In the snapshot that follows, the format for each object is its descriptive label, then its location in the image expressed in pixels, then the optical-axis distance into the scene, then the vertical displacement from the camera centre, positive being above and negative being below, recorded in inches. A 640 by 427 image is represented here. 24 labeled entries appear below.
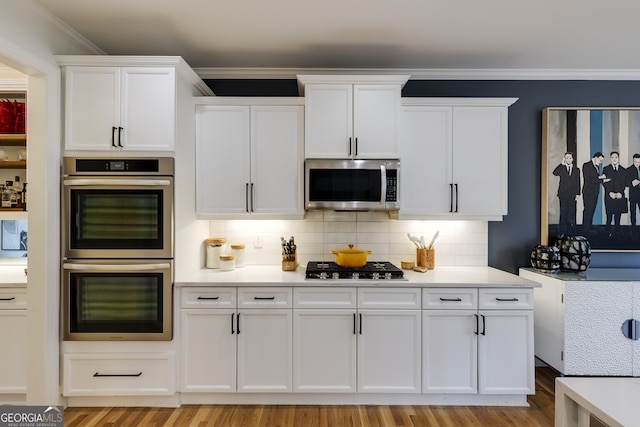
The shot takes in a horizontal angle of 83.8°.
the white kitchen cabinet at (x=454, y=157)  114.0 +18.2
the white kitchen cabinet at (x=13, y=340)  96.1 -34.6
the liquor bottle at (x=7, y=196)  114.4 +5.1
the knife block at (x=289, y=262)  116.7 -16.1
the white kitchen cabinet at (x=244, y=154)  113.2 +18.7
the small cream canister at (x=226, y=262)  115.8 -16.1
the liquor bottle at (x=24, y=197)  114.6 +4.9
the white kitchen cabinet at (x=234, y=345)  99.8 -37.0
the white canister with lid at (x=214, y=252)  118.0 -13.1
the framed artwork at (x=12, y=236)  119.6 -8.1
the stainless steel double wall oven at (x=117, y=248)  96.0 -9.7
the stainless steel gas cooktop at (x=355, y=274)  103.3 -17.6
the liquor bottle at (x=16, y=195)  115.1 +5.5
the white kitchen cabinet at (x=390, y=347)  100.0 -37.5
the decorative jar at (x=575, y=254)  117.3 -13.1
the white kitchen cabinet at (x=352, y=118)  109.9 +29.4
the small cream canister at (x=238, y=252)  120.6 -13.4
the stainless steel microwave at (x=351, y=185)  109.7 +8.7
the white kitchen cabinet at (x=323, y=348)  100.0 -37.9
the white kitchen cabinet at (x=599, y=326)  108.3 -34.1
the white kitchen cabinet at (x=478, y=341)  99.2 -35.6
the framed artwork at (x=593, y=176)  125.6 +13.5
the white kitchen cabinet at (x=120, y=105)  96.5 +29.3
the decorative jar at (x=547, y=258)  118.3 -14.6
